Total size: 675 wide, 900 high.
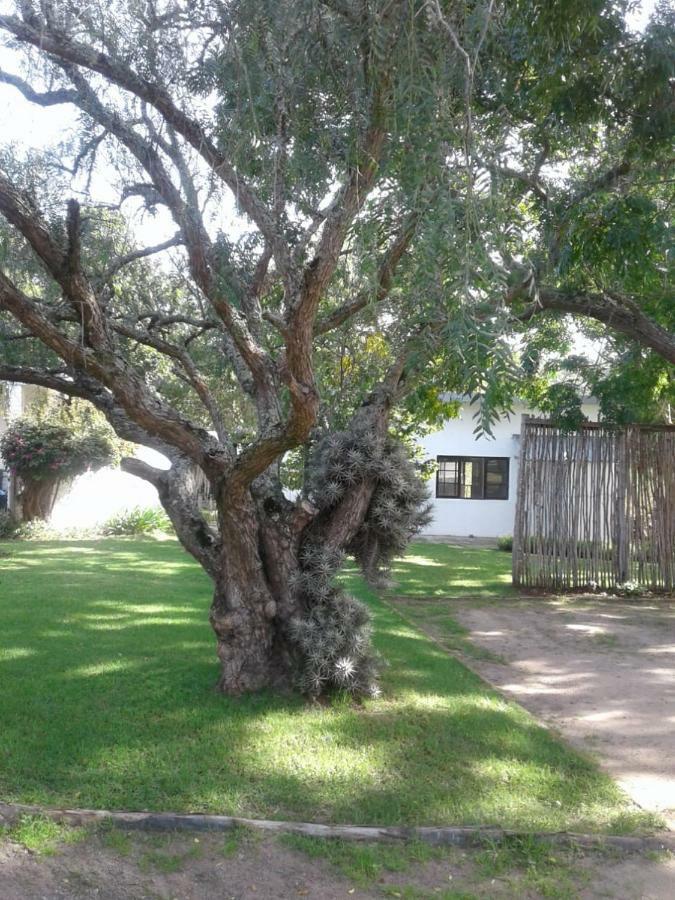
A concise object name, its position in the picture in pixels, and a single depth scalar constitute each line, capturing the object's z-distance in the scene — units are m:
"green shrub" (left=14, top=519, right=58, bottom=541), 18.84
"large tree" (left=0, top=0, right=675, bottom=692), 5.54
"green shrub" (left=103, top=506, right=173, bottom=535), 21.11
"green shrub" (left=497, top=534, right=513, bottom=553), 20.28
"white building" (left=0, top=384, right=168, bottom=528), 20.55
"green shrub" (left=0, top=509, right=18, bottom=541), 18.61
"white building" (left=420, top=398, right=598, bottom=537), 23.23
